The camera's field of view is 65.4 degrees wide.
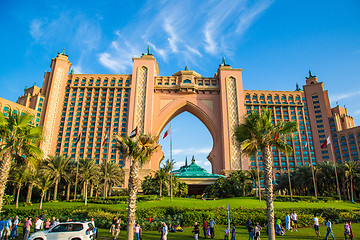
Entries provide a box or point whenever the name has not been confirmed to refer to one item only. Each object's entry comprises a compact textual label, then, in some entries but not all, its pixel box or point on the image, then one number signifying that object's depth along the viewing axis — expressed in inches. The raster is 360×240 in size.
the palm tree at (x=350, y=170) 1948.6
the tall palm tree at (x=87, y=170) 1904.5
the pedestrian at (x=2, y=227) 787.4
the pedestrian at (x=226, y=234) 852.5
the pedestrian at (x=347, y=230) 826.2
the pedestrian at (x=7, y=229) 791.8
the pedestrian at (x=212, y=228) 903.7
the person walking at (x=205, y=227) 911.0
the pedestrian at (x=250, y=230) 808.3
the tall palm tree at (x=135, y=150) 843.4
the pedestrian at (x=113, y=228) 888.0
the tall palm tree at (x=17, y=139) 775.7
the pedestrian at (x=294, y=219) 1037.9
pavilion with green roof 2715.3
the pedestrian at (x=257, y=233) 829.2
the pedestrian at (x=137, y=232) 817.1
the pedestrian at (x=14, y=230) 840.9
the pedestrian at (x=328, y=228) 825.2
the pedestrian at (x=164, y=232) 772.0
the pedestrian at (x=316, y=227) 901.1
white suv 708.7
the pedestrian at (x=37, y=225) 854.5
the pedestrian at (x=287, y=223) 1001.5
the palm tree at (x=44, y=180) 1722.4
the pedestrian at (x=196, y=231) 826.8
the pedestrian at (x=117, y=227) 839.1
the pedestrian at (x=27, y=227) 816.3
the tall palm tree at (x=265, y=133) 872.3
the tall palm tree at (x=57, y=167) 1929.1
